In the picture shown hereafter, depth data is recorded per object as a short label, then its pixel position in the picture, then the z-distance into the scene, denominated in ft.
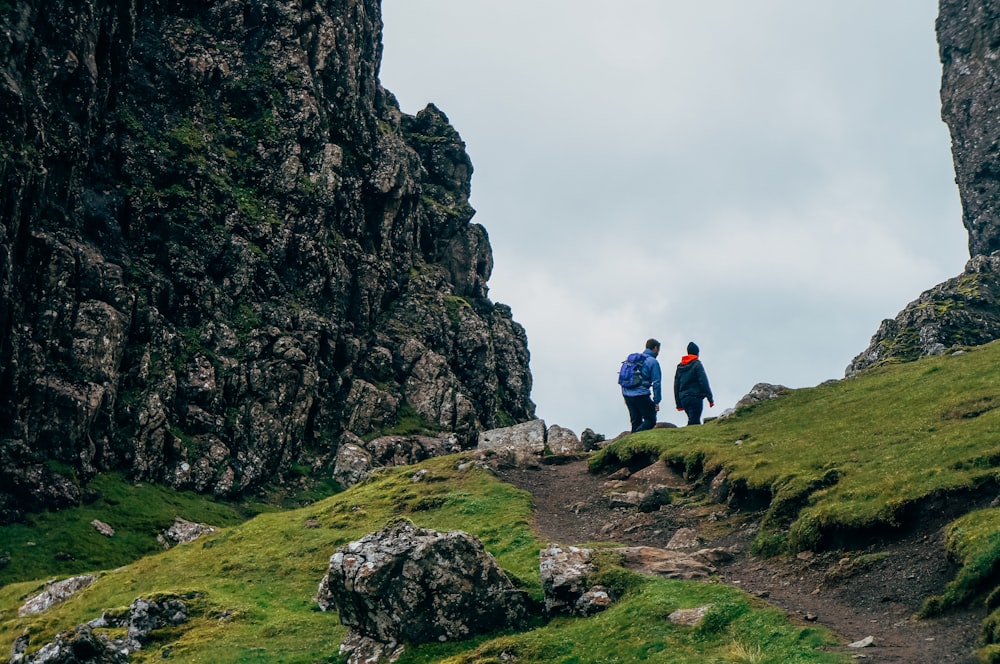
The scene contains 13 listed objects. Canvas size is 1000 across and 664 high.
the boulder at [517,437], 226.79
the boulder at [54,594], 146.61
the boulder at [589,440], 212.43
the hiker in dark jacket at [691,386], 170.98
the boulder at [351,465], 284.00
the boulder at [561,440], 213.05
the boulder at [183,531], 214.69
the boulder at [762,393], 200.15
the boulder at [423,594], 94.99
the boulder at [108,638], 99.60
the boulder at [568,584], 94.99
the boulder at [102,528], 206.18
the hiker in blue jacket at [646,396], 174.60
